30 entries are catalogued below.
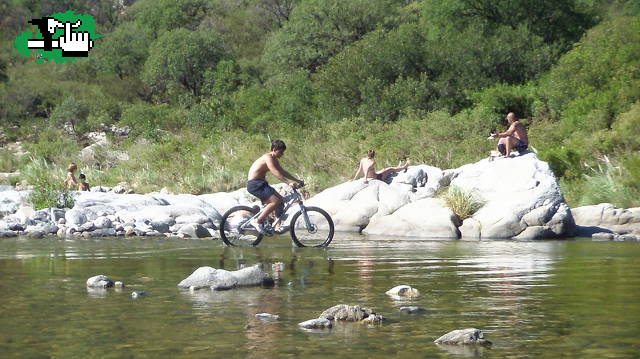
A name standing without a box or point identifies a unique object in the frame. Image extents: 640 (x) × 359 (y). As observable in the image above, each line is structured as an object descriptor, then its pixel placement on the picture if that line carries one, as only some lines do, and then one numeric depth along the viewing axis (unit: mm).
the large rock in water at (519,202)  22266
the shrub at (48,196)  27609
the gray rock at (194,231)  22453
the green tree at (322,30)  63750
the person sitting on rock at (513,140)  26031
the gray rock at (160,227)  23500
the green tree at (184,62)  72875
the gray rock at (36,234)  22594
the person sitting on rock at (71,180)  33094
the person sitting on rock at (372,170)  26941
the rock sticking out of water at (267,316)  9766
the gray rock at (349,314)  9547
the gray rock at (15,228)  24091
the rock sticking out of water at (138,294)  11547
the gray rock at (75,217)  24281
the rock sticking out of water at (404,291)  11531
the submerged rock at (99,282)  12461
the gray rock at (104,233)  22766
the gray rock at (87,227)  23438
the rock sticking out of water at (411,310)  10125
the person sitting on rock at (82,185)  32641
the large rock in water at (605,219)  22844
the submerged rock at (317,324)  9188
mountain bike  18625
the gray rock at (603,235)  21422
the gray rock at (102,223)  23484
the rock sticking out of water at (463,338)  8344
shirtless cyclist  18312
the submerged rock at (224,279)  12133
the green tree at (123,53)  81875
